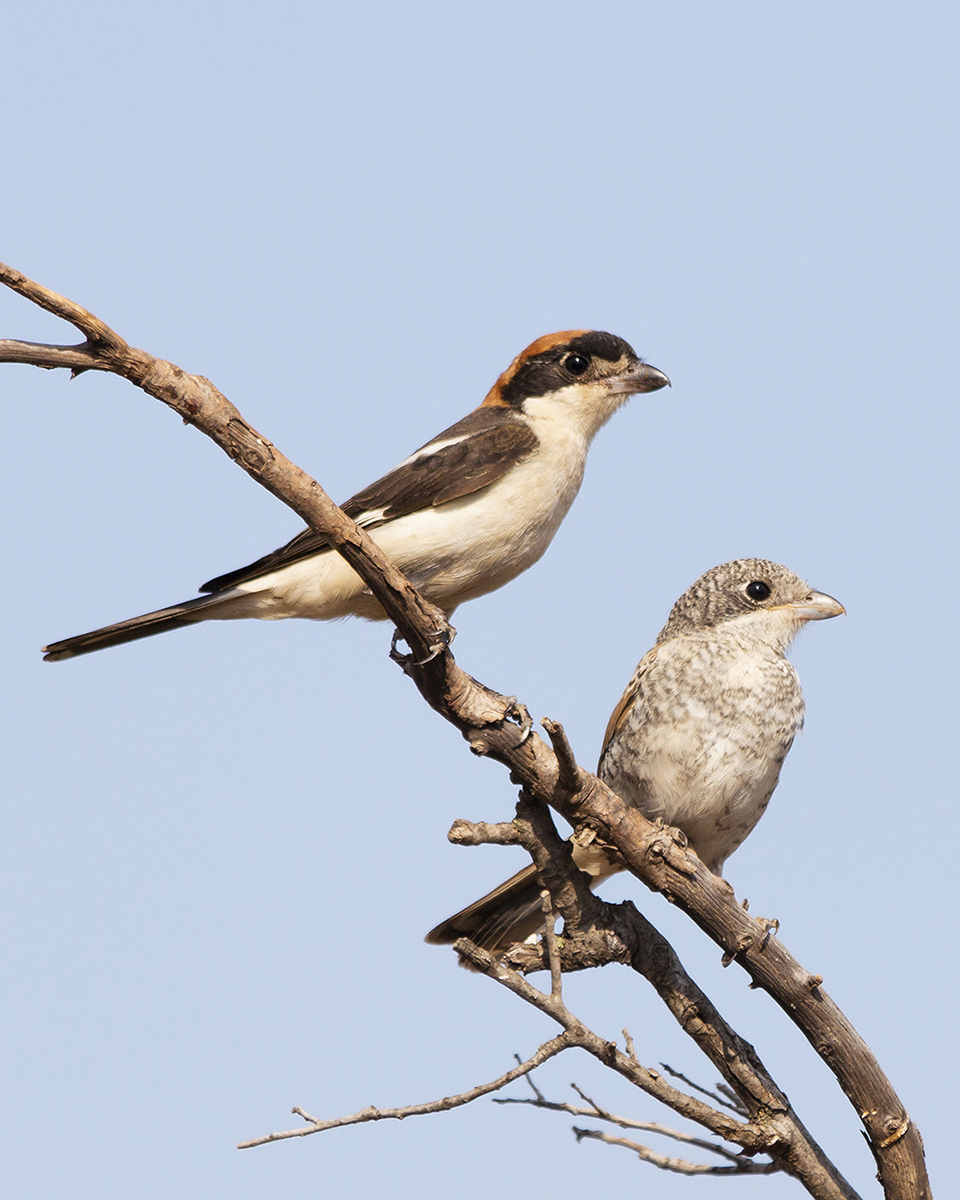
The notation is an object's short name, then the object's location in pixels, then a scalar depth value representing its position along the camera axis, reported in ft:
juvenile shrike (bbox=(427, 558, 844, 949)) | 32.27
